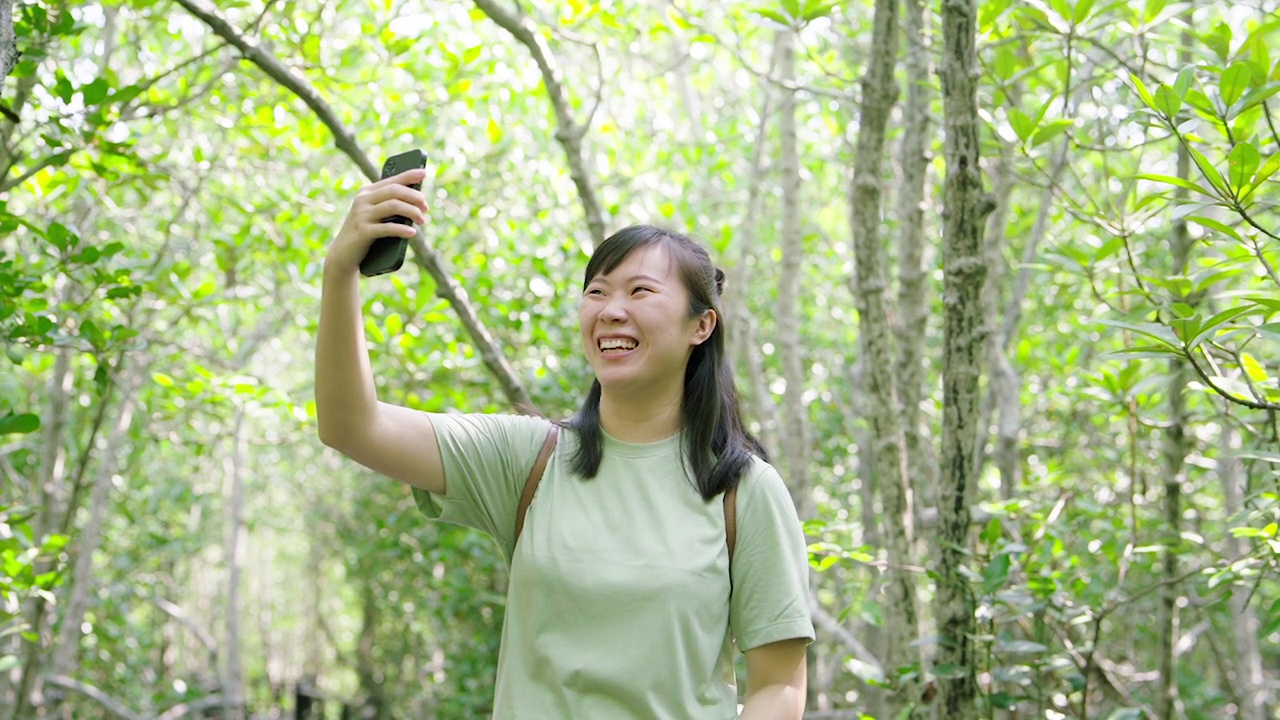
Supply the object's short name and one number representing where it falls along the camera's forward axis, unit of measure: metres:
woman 1.52
